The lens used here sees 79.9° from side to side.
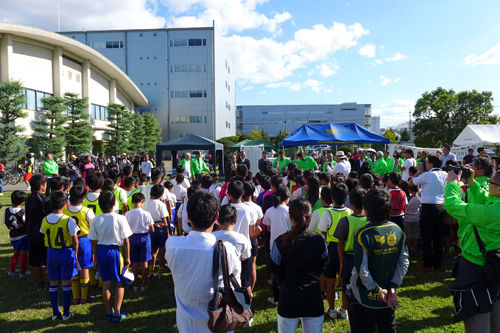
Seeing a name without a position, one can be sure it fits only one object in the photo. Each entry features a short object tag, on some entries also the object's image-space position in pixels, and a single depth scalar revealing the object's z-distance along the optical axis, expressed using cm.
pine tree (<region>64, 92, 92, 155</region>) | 2192
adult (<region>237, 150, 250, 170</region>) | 1334
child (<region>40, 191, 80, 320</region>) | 376
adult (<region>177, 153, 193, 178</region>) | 944
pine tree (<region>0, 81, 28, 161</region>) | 1700
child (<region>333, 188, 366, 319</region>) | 317
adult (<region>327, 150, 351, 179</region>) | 908
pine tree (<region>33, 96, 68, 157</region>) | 1980
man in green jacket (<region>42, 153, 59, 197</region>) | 998
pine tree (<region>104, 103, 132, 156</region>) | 2841
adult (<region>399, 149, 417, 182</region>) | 870
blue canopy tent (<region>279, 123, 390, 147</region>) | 1098
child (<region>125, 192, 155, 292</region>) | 434
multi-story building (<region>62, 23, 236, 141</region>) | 3997
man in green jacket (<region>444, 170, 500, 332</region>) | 239
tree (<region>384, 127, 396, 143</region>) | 5232
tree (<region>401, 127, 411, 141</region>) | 6031
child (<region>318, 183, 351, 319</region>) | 355
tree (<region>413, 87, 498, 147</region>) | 3159
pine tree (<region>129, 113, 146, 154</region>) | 3100
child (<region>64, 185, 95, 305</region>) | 407
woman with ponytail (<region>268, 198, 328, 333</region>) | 243
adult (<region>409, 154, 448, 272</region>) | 500
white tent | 1892
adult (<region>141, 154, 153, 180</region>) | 1341
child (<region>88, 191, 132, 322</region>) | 362
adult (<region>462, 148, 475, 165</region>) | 1130
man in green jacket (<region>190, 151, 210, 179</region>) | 962
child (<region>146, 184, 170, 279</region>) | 485
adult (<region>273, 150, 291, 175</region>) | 1001
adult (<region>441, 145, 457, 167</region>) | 816
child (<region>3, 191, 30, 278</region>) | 479
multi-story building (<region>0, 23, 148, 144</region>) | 1931
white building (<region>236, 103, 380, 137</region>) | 8181
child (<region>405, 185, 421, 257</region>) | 550
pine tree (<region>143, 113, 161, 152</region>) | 3386
